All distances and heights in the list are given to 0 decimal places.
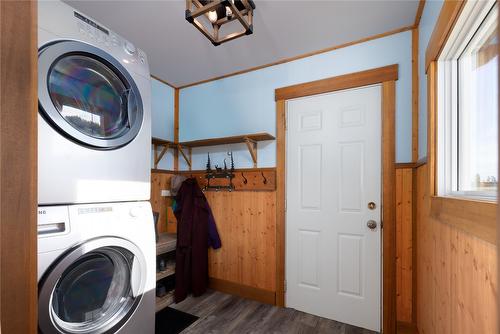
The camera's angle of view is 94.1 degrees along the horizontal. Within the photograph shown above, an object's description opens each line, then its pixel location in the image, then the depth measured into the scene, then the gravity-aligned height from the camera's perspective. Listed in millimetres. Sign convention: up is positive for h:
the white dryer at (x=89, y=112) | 933 +264
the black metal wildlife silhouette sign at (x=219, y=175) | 2484 -77
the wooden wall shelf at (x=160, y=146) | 2525 +242
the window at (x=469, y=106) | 830 +273
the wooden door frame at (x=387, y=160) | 1779 +62
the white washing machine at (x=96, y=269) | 898 -470
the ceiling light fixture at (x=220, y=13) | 1178 +848
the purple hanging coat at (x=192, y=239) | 2254 -725
